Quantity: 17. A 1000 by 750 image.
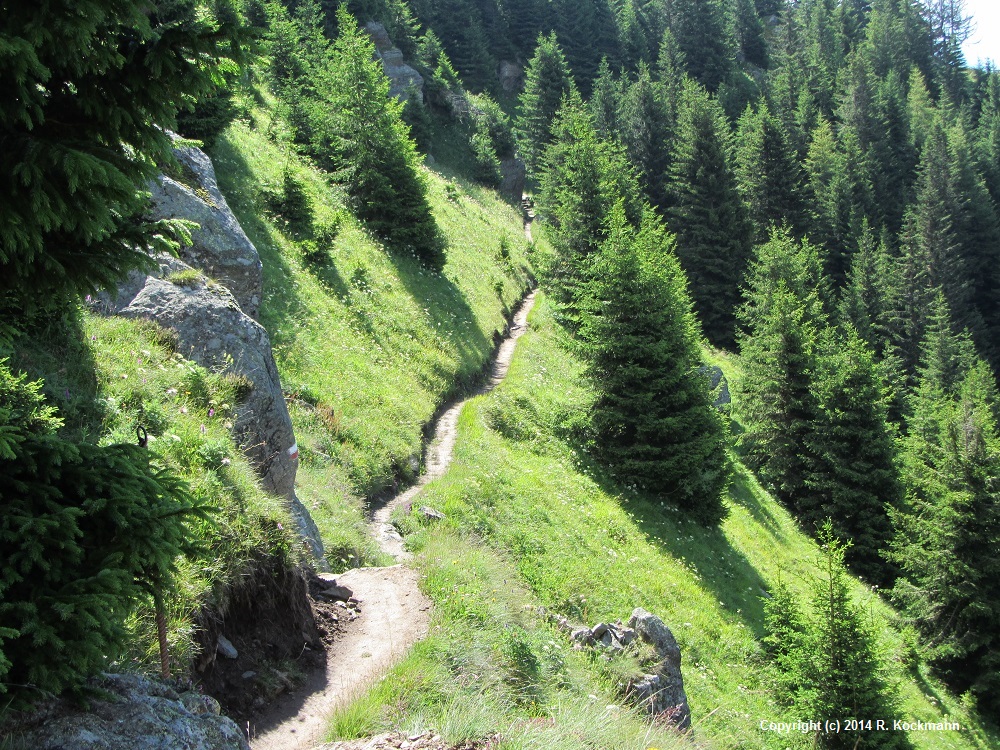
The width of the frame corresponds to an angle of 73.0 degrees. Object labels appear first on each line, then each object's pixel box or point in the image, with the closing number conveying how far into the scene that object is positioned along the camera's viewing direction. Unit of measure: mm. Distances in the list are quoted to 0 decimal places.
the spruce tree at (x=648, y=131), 56094
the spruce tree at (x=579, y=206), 32125
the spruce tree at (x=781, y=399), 28359
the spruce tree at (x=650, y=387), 21219
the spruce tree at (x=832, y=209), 56438
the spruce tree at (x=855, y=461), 25688
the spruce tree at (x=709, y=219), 45156
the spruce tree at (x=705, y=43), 84938
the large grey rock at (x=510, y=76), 84812
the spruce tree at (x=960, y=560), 20609
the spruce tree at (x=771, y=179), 52469
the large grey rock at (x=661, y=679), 10086
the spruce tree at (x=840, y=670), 11562
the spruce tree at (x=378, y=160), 29078
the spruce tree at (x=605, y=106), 61438
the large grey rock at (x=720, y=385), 31552
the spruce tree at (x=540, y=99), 62594
